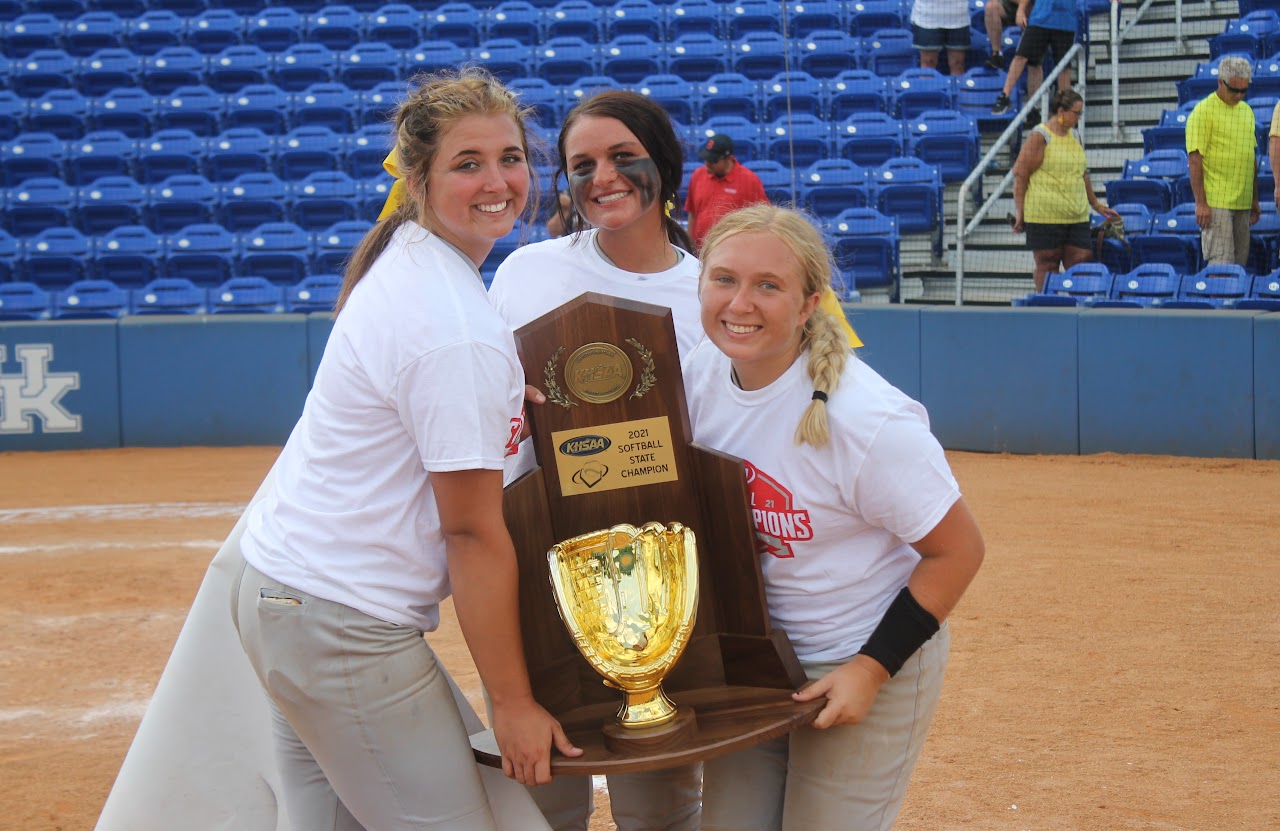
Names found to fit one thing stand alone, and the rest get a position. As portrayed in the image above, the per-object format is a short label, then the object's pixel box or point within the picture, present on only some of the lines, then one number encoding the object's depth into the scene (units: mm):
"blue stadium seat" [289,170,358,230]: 12977
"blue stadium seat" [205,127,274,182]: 13836
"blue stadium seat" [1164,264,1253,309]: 9000
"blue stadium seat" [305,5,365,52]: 15828
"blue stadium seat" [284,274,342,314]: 11438
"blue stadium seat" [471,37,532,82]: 14562
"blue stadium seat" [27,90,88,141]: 14555
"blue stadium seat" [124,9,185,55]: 15805
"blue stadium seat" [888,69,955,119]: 12992
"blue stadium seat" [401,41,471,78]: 14531
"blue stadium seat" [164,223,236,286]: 12469
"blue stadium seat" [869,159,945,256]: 11711
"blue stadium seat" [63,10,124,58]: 15852
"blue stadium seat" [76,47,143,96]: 15289
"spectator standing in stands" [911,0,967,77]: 13422
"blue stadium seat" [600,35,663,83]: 14406
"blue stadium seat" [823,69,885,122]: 13305
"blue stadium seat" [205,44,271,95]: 15211
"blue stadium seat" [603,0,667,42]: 15242
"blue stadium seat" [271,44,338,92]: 15102
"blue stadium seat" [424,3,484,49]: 15594
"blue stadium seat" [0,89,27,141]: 14531
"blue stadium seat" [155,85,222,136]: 14523
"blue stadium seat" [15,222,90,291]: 12523
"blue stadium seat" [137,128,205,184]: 13875
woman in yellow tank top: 9695
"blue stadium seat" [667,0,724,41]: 15125
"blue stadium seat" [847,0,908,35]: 14602
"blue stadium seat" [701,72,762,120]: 13562
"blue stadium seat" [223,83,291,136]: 14499
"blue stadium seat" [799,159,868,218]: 11844
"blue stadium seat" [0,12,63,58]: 15883
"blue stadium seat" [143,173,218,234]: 13211
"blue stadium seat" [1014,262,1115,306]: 9492
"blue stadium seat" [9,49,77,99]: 15305
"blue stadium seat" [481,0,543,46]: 15484
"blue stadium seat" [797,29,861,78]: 14227
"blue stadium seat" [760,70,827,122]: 13430
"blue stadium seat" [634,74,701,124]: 13414
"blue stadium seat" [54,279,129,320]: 11547
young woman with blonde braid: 2215
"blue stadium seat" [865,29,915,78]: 14070
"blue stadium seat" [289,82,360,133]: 14383
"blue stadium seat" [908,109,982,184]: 12266
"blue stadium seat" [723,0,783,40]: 14938
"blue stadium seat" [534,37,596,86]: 14477
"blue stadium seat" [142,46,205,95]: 15258
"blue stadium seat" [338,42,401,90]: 14883
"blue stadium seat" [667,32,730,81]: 14492
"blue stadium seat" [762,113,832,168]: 12766
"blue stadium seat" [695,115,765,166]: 12758
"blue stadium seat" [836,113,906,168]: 12578
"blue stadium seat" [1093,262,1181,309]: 9258
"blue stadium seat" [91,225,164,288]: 12477
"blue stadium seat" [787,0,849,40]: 14828
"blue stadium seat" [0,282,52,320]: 11609
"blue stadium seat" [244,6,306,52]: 15852
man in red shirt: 9594
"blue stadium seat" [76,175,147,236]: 13258
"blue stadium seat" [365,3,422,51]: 15617
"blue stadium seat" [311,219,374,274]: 12203
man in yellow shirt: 9172
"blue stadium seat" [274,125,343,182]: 13688
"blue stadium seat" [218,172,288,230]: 13133
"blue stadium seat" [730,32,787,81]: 14391
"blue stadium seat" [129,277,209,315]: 11523
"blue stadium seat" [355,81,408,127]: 14219
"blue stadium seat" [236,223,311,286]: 12297
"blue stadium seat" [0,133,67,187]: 13852
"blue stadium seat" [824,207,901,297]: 11000
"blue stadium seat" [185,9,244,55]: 15797
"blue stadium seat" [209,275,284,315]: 11359
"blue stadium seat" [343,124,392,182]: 13508
